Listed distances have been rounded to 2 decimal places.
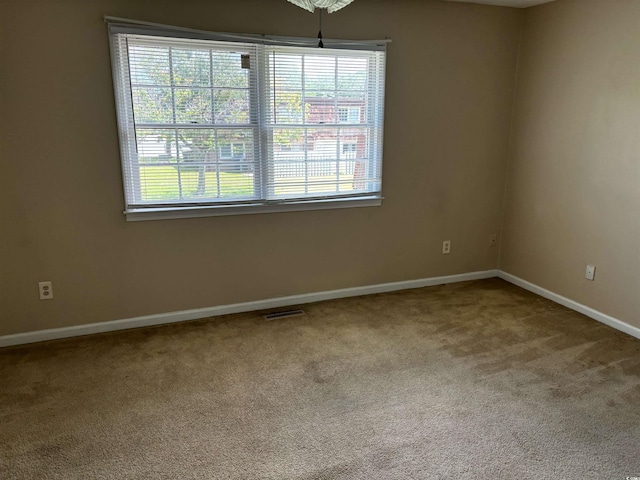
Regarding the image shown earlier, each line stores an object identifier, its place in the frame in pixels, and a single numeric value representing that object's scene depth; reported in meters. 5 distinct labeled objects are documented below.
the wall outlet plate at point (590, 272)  3.49
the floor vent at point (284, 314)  3.52
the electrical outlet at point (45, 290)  3.10
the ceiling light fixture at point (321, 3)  1.82
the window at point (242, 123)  3.06
